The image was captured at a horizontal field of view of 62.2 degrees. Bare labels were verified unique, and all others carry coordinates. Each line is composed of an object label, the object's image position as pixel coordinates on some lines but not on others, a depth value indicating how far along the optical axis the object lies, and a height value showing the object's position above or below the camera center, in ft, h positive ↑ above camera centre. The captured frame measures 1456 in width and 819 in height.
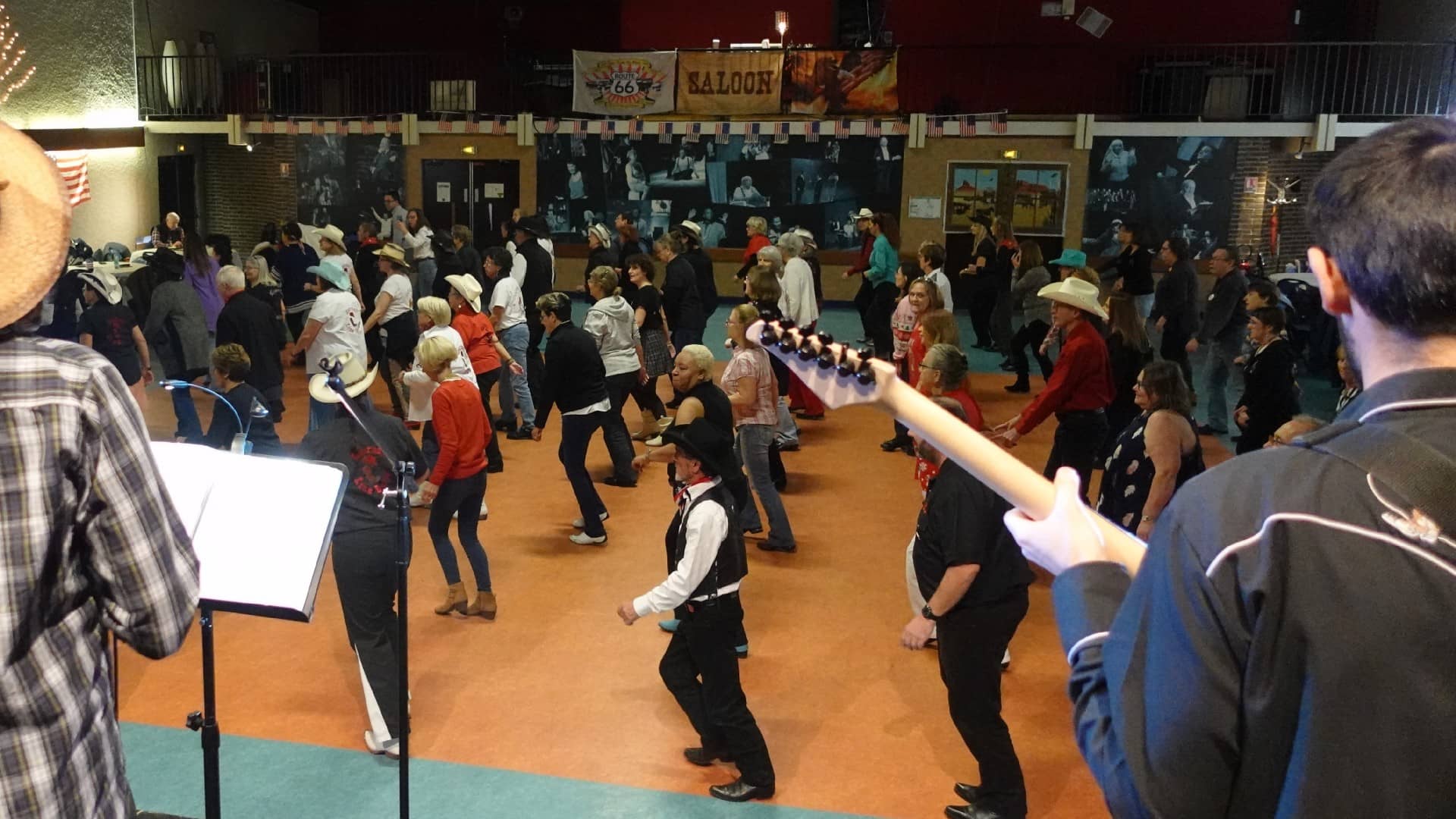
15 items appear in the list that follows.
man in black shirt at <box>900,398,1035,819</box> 14.19 -4.82
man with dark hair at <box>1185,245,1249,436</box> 32.68 -2.87
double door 64.69 -0.19
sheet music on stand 11.03 -3.26
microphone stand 12.44 -3.99
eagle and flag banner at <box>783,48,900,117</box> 58.23 +5.58
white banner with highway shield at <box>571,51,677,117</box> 60.75 +5.50
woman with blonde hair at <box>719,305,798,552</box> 24.70 -4.57
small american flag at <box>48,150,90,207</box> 52.54 +0.05
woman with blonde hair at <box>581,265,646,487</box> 28.89 -3.69
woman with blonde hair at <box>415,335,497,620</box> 20.16 -4.74
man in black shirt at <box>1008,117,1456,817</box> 3.86 -1.21
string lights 50.11 +4.54
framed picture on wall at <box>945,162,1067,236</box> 58.75 +0.54
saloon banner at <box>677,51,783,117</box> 59.47 +5.55
